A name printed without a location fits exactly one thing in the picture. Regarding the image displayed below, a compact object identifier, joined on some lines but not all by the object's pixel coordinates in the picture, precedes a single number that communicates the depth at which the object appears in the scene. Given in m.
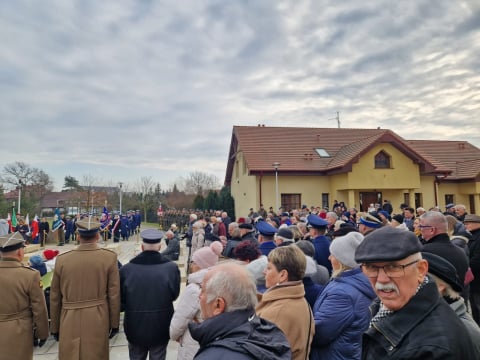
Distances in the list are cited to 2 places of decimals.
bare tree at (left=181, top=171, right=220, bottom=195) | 62.56
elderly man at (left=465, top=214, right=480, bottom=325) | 4.84
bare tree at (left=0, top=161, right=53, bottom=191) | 45.41
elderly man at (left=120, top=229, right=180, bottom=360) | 3.41
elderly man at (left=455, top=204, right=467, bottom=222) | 8.86
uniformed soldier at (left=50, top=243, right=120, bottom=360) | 3.26
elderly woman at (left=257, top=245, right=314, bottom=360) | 2.23
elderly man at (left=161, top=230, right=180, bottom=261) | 8.89
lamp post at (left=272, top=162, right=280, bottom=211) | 19.06
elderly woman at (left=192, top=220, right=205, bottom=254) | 8.45
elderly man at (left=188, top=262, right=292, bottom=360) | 1.39
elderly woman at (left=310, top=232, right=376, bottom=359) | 2.40
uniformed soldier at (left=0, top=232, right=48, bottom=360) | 3.23
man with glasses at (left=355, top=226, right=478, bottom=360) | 1.23
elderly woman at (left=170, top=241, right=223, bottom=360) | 2.88
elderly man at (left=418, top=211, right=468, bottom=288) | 3.08
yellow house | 19.75
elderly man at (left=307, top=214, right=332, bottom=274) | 4.84
